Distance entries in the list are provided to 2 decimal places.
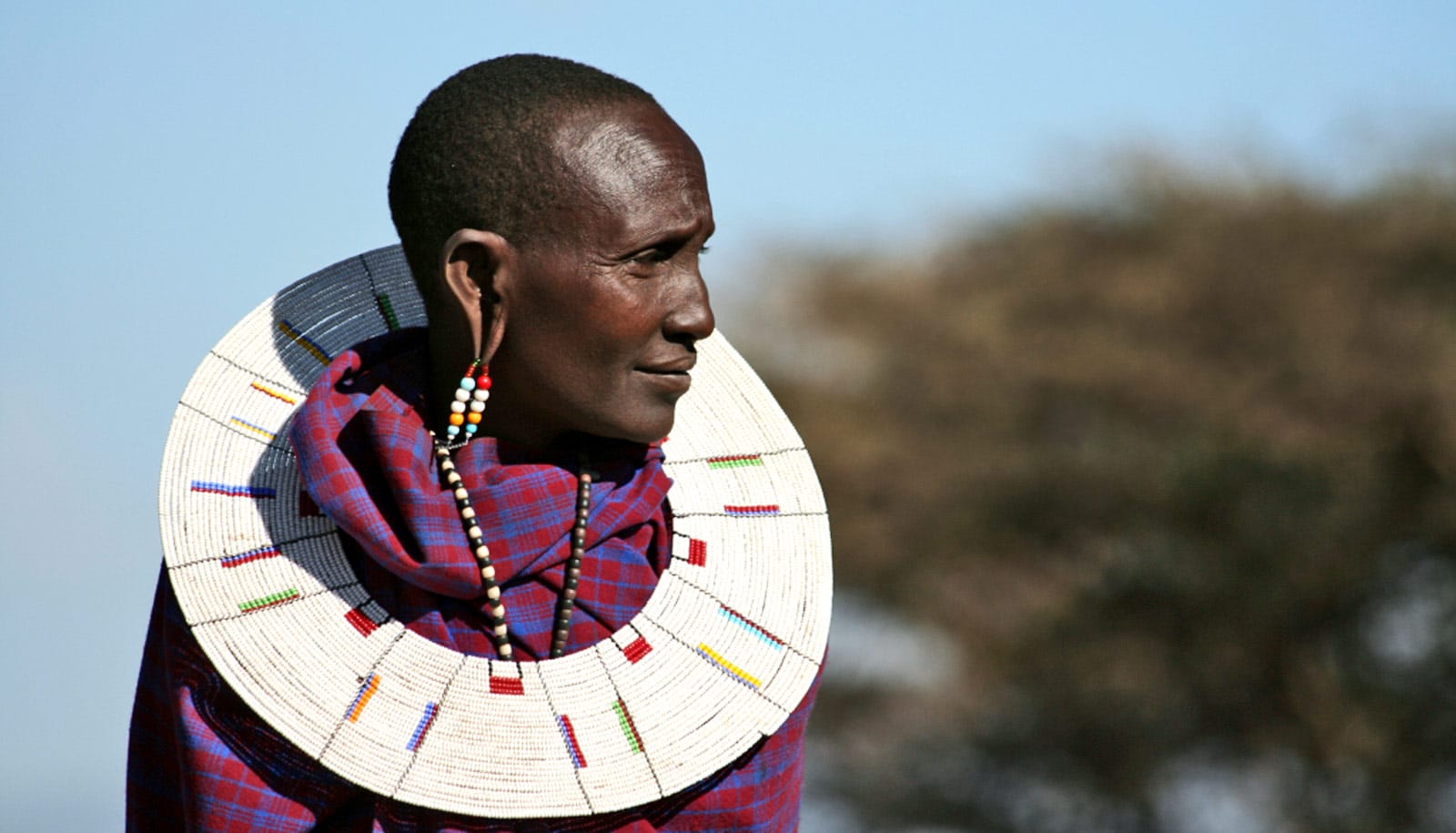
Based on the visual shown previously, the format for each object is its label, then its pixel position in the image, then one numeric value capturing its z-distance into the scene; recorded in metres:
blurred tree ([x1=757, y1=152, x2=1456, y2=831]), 35.56
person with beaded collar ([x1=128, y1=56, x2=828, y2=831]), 5.45
